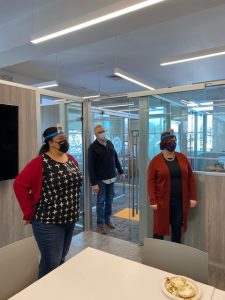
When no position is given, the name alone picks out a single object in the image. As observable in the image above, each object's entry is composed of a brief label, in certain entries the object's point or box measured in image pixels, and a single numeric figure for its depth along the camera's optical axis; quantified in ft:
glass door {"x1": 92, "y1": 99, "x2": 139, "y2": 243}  11.39
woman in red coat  8.33
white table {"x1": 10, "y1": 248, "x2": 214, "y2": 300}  3.82
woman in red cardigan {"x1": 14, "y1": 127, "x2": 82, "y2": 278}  6.06
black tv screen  7.94
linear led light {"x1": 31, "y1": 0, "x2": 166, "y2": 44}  7.27
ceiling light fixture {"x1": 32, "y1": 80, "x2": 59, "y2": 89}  18.57
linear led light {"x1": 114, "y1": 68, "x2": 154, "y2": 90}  14.85
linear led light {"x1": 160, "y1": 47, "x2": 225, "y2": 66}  11.46
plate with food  3.71
